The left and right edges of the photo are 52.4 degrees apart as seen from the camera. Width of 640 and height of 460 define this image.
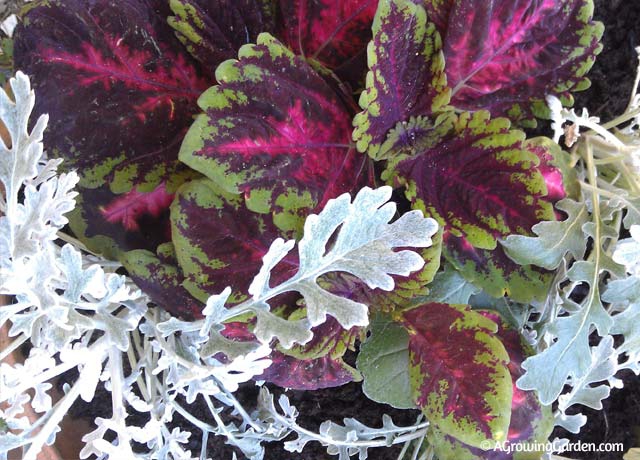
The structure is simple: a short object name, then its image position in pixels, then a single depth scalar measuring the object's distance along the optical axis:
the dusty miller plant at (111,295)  0.53
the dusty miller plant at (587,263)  0.63
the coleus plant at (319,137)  0.58
